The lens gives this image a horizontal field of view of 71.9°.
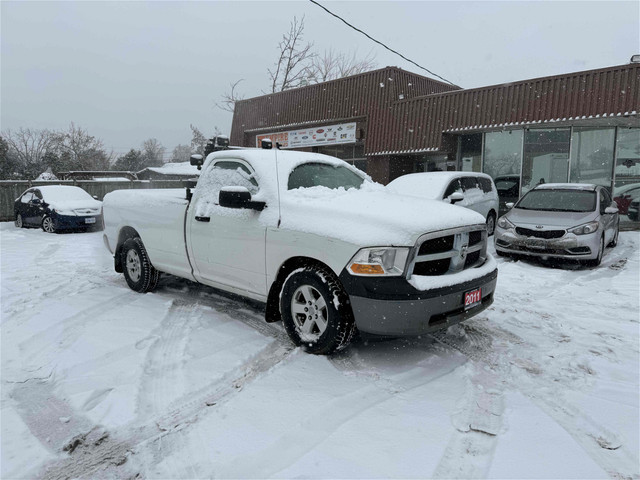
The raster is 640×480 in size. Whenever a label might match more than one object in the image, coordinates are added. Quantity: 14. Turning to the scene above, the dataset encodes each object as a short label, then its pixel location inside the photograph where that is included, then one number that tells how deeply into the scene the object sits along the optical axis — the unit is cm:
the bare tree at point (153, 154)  6413
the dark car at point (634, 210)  1248
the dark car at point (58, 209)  1308
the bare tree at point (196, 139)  6956
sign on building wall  1738
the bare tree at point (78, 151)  5069
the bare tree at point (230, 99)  3532
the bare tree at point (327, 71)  3791
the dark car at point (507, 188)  1354
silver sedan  740
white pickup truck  329
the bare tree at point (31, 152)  4604
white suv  891
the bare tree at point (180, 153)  7756
